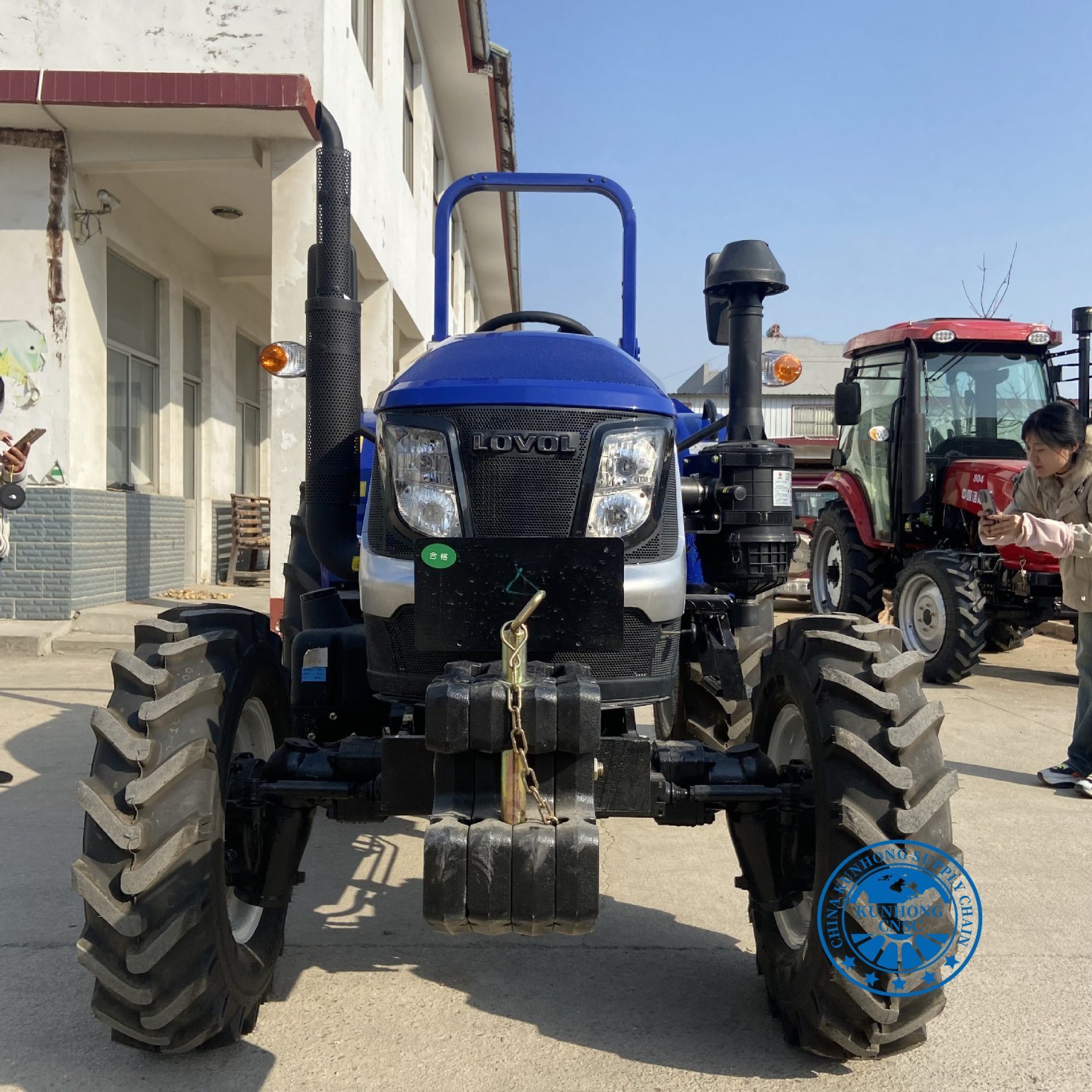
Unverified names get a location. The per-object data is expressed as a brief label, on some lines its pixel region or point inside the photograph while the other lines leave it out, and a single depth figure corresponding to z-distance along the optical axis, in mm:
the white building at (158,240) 8445
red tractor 7840
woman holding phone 4949
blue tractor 2158
